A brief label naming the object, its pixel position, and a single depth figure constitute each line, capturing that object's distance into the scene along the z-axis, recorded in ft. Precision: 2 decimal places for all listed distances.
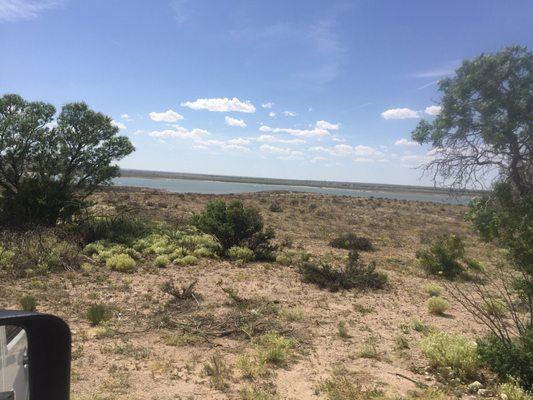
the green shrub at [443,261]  44.70
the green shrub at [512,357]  16.99
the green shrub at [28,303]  24.53
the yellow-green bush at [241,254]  44.70
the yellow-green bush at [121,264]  37.04
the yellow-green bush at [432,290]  35.75
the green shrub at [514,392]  15.29
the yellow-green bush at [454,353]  18.52
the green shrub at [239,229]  47.85
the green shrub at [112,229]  47.21
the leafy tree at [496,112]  28.17
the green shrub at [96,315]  23.76
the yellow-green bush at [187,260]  40.88
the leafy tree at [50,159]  48.32
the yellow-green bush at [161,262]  39.81
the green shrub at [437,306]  29.68
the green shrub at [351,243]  59.31
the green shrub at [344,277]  35.91
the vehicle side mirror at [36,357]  5.55
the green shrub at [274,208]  106.63
